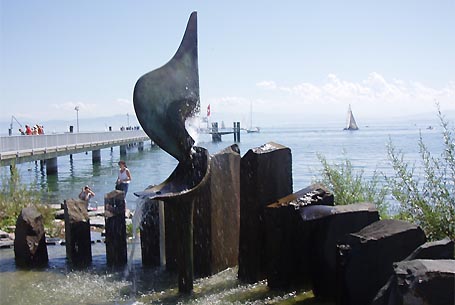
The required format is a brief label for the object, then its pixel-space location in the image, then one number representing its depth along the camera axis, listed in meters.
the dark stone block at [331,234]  5.63
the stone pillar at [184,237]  5.80
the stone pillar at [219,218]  6.92
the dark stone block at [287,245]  6.05
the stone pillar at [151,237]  7.68
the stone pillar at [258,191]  6.38
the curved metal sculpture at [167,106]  5.76
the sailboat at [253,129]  132.38
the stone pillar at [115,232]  7.78
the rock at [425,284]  3.83
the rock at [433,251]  4.50
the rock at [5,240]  9.38
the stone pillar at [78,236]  7.86
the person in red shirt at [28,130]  31.34
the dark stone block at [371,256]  4.88
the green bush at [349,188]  8.91
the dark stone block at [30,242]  7.91
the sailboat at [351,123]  124.81
